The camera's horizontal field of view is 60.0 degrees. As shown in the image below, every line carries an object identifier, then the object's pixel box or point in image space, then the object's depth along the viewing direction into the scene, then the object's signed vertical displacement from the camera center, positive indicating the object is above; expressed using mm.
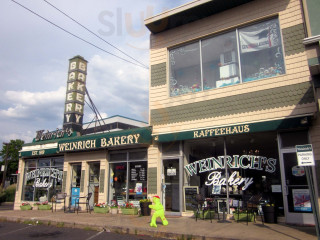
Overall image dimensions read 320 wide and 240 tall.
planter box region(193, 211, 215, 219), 9728 -1034
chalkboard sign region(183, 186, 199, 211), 10523 -451
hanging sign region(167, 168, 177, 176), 11273 +536
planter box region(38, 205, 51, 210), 14906 -1110
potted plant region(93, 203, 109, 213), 12469 -992
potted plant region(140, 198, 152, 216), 11141 -857
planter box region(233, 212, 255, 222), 9047 -1033
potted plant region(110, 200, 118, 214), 12227 -1015
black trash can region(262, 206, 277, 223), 8547 -895
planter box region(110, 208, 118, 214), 12219 -1079
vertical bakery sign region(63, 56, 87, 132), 18969 +6303
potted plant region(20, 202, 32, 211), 15519 -1144
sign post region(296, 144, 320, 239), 5938 +534
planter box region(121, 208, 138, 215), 11758 -1065
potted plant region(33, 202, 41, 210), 15391 -1066
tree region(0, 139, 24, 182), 46550 +5198
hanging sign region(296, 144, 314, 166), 6047 +623
